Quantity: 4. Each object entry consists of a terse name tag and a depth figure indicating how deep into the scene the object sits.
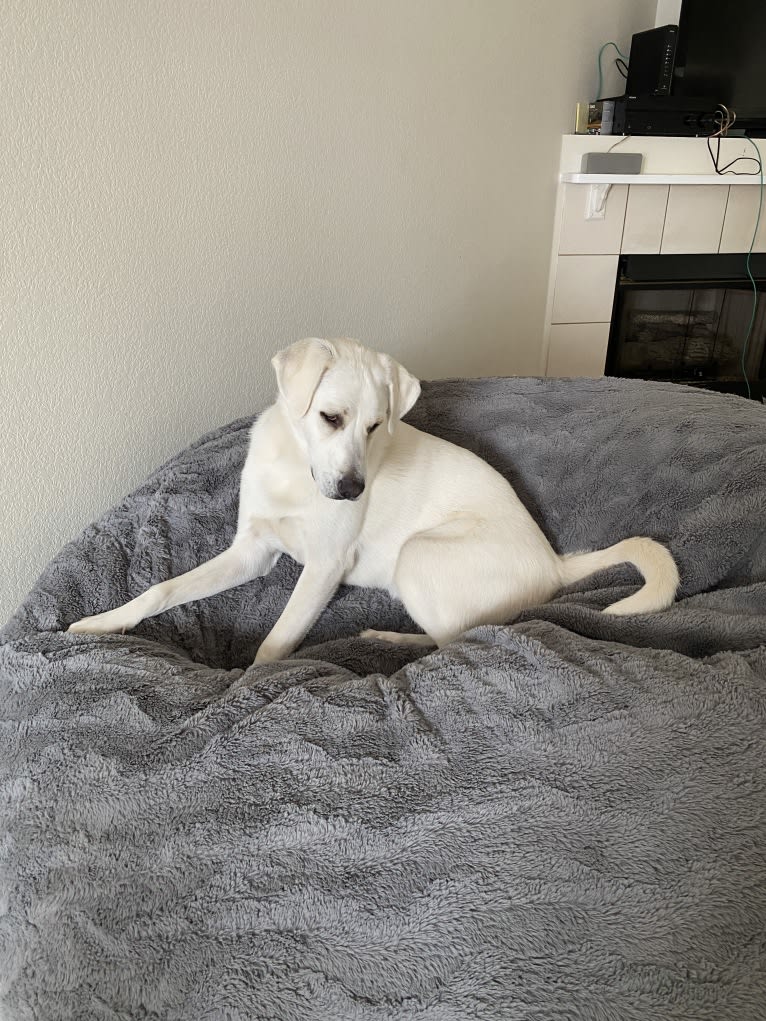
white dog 1.36
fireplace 3.30
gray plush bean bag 0.84
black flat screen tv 2.95
